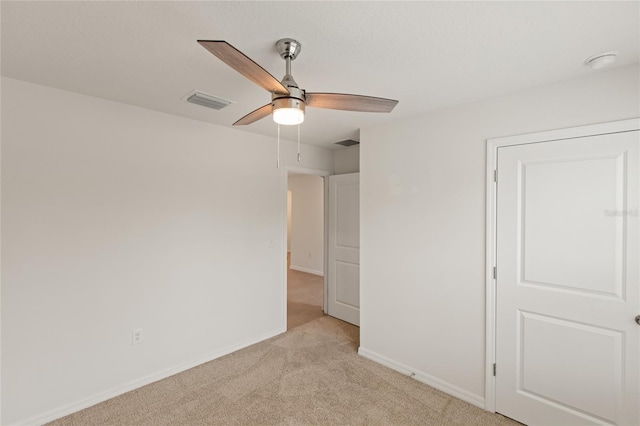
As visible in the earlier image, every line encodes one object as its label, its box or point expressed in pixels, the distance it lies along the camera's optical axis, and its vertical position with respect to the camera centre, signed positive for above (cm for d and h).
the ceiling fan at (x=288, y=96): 124 +60
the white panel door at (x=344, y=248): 402 -50
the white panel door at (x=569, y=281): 183 -46
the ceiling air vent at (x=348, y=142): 386 +92
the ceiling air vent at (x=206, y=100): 233 +90
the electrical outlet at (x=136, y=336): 261 -111
